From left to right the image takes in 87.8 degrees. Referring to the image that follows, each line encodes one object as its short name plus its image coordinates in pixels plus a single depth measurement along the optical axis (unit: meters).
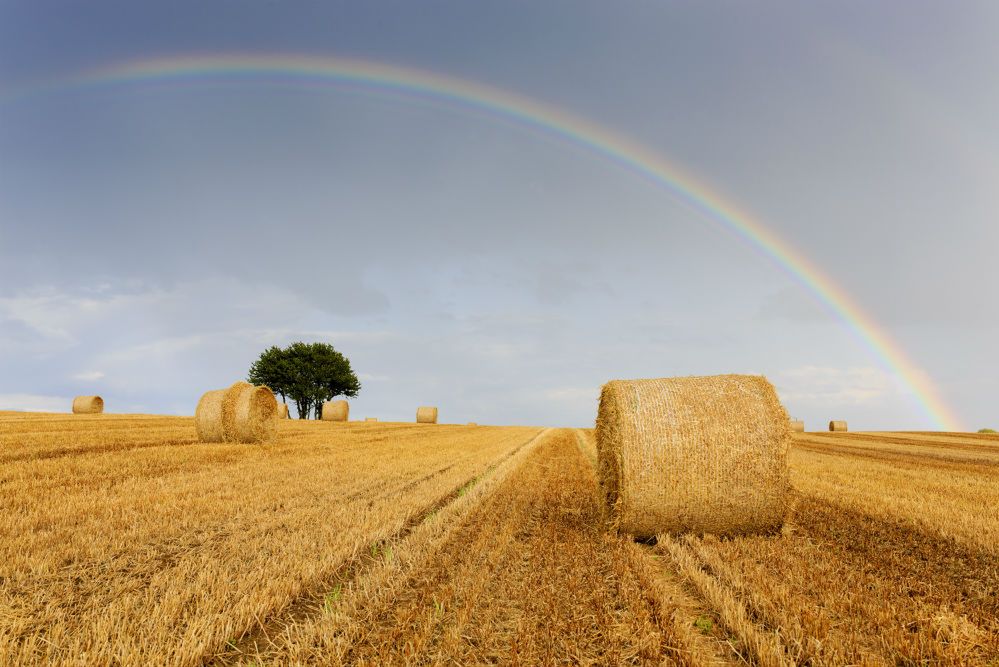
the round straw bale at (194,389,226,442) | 16.12
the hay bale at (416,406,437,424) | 40.25
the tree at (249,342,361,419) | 52.78
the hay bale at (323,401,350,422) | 38.00
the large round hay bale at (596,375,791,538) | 5.98
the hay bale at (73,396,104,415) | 31.77
